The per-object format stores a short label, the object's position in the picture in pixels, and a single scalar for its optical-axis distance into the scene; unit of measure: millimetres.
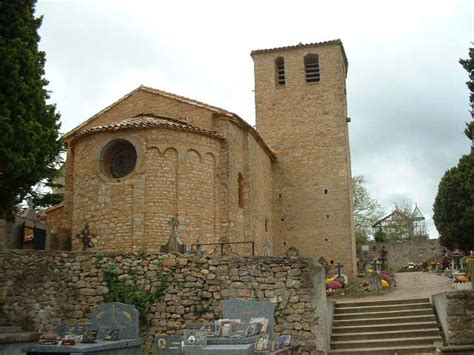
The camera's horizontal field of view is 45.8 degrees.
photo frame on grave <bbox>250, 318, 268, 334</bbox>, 11266
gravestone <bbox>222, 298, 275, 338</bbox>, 12031
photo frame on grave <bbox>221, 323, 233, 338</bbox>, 10781
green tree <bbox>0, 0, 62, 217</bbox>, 12734
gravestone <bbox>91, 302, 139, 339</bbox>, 11688
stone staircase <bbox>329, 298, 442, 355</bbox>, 12680
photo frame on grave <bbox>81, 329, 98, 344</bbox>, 10742
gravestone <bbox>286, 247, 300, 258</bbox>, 23828
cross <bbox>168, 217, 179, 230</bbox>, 16031
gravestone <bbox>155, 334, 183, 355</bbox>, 11273
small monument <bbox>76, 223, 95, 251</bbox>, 18547
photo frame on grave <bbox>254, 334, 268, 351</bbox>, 10484
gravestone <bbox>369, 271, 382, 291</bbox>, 19797
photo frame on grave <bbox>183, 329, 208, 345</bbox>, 10570
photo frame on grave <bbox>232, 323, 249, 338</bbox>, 10758
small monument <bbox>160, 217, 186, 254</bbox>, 15445
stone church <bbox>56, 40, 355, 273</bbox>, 18703
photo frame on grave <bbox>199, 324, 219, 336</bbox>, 10817
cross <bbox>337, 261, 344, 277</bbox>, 22466
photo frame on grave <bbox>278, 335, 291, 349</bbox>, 11627
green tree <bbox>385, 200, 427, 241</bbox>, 55275
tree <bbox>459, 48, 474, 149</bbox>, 18453
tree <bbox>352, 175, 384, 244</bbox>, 48875
